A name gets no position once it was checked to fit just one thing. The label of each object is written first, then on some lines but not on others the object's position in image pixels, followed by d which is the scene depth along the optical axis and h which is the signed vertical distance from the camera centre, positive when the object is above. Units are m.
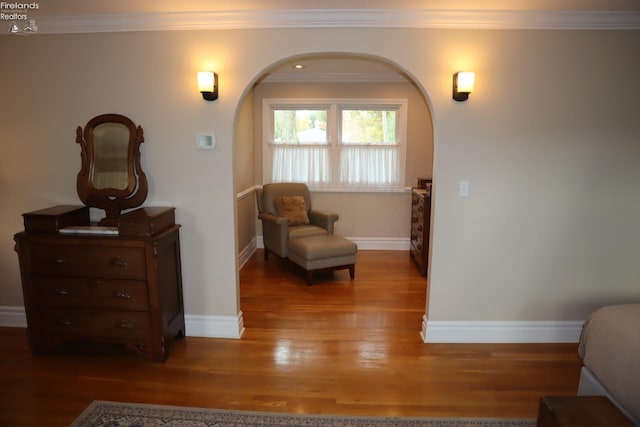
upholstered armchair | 4.70 -0.81
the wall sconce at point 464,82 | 2.65 +0.45
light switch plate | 2.88 -0.29
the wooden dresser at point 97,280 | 2.64 -0.88
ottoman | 4.26 -1.13
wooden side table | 1.62 -1.11
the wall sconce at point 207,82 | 2.71 +0.46
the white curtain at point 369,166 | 5.45 -0.23
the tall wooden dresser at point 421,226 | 4.51 -0.92
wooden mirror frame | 2.88 -0.19
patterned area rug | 2.17 -1.49
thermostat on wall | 2.89 +0.06
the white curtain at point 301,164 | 5.48 -0.20
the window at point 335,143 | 5.41 +0.08
